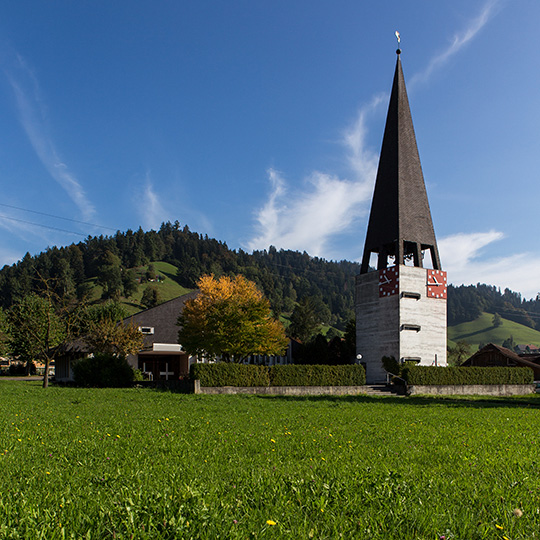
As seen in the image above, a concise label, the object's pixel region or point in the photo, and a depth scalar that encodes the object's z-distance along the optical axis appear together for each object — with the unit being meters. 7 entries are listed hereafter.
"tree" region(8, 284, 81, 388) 31.12
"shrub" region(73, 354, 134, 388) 32.47
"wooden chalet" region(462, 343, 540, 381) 65.00
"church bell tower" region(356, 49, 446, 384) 41.34
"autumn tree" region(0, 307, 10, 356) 49.78
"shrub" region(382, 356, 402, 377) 38.25
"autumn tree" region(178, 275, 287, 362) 34.31
